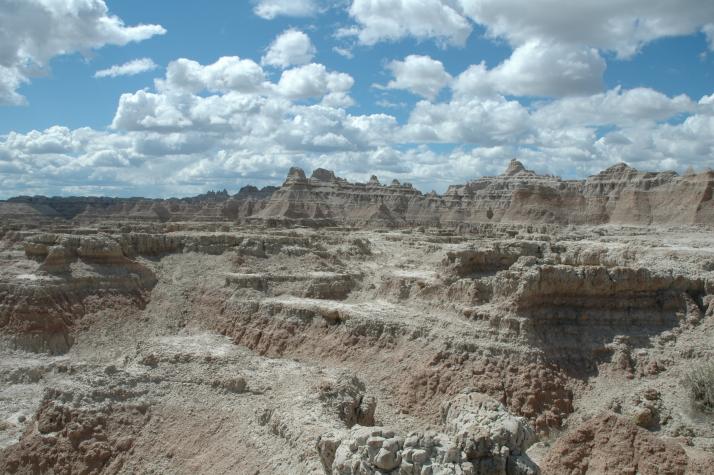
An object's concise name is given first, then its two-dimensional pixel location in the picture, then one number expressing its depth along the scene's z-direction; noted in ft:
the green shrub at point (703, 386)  75.46
